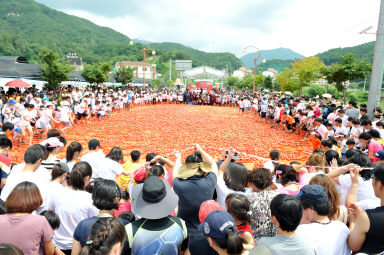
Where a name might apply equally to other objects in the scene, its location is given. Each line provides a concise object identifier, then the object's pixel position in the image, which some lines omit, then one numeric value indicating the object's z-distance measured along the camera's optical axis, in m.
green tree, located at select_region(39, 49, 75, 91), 18.75
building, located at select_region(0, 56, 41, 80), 15.42
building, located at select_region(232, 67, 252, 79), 120.62
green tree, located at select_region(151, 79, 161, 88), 54.38
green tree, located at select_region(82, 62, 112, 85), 25.45
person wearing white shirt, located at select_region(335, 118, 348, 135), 7.91
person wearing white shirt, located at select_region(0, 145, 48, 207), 3.19
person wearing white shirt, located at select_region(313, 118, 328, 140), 8.49
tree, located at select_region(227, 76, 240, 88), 69.38
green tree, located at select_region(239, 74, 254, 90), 57.08
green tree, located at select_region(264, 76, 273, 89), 50.62
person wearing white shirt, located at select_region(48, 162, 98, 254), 2.76
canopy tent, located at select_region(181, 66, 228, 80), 82.56
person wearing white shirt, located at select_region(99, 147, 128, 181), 4.25
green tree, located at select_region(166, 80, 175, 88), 61.38
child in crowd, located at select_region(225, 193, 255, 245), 2.33
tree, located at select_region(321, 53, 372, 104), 14.77
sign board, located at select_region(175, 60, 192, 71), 109.94
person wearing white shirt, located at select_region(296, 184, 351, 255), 2.20
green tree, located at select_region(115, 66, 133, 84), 33.84
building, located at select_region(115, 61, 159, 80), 89.35
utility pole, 8.65
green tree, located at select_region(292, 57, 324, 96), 25.03
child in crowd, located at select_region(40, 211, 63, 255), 2.67
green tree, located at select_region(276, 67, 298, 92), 28.98
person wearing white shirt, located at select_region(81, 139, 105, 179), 4.26
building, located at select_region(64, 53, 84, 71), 77.62
